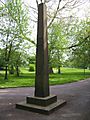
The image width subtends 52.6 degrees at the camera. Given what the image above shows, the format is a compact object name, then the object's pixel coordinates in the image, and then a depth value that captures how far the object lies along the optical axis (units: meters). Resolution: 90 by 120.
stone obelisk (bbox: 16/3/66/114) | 3.38
